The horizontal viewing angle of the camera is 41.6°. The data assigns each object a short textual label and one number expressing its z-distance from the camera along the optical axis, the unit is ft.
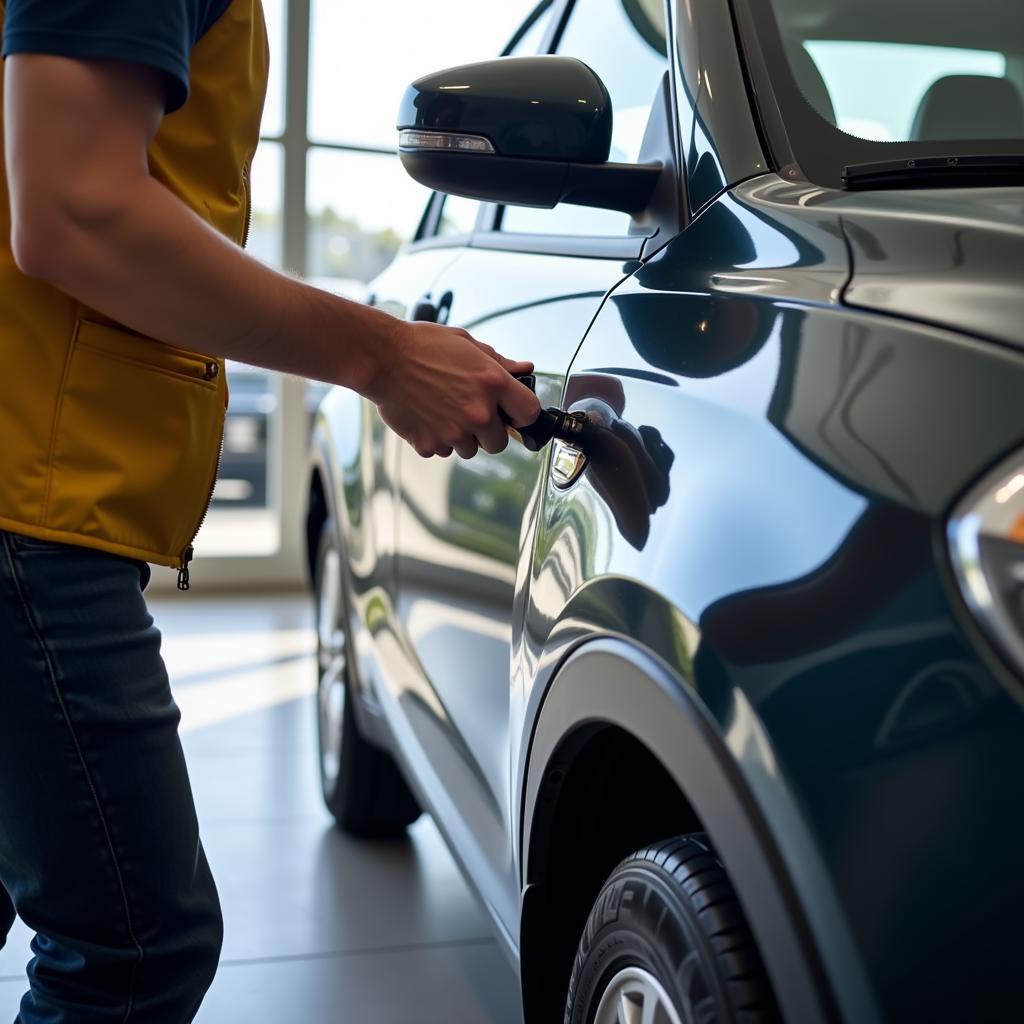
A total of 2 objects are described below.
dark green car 2.25
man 2.92
